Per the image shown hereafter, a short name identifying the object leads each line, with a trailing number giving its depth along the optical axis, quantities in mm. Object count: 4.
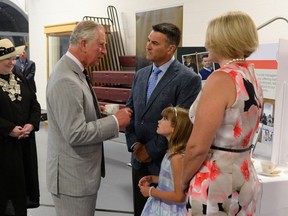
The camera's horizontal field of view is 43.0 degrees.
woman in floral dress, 1354
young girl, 1856
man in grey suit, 1766
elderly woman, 2807
